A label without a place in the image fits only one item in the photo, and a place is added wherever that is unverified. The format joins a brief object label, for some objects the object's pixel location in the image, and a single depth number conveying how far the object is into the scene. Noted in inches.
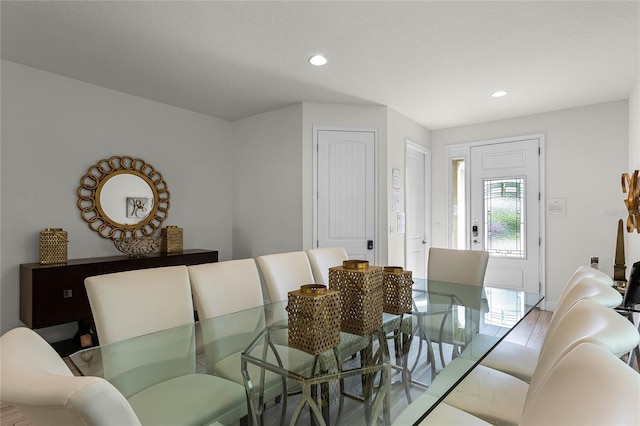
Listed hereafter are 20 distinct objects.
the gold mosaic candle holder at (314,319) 54.4
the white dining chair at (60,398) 22.8
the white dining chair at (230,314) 63.4
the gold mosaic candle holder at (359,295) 63.3
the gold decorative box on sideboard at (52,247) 115.6
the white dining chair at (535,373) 31.6
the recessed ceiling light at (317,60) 110.1
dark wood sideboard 107.4
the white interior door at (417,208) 183.5
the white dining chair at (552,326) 47.9
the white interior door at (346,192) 158.9
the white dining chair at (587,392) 20.7
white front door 172.1
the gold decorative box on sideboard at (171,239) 150.3
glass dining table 51.3
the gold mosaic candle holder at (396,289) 73.4
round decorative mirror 134.7
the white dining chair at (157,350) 53.5
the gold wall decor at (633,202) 109.9
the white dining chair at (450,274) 74.5
